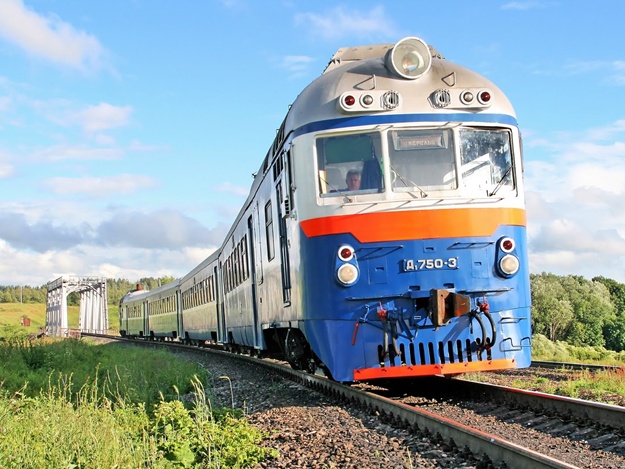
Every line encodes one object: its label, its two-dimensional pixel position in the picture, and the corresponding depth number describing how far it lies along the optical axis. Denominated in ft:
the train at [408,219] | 26.22
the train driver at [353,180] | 27.43
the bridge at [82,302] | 264.99
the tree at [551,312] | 183.21
